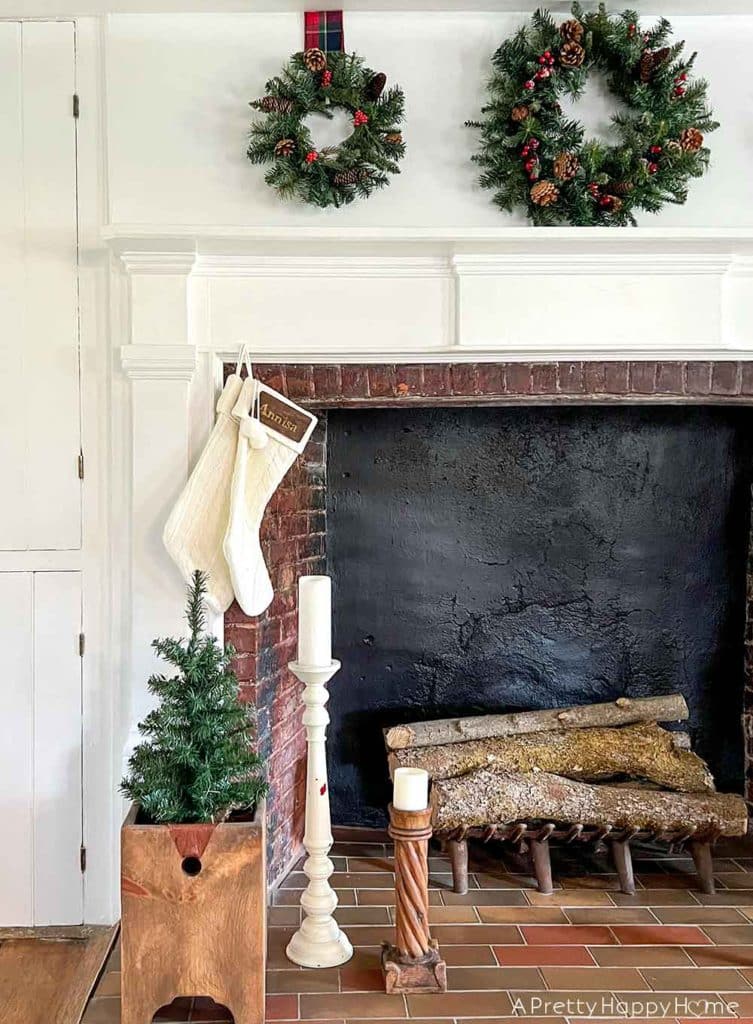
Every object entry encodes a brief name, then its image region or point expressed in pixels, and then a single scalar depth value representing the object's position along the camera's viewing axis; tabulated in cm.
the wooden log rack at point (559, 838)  249
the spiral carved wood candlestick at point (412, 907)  204
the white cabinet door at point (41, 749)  241
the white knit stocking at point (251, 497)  226
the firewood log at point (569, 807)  247
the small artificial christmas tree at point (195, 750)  196
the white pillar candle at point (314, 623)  214
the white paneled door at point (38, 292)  237
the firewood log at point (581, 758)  261
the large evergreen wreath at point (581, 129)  227
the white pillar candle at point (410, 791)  205
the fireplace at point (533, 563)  285
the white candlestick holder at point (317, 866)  216
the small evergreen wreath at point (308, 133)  228
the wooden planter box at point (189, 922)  190
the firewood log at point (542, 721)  271
